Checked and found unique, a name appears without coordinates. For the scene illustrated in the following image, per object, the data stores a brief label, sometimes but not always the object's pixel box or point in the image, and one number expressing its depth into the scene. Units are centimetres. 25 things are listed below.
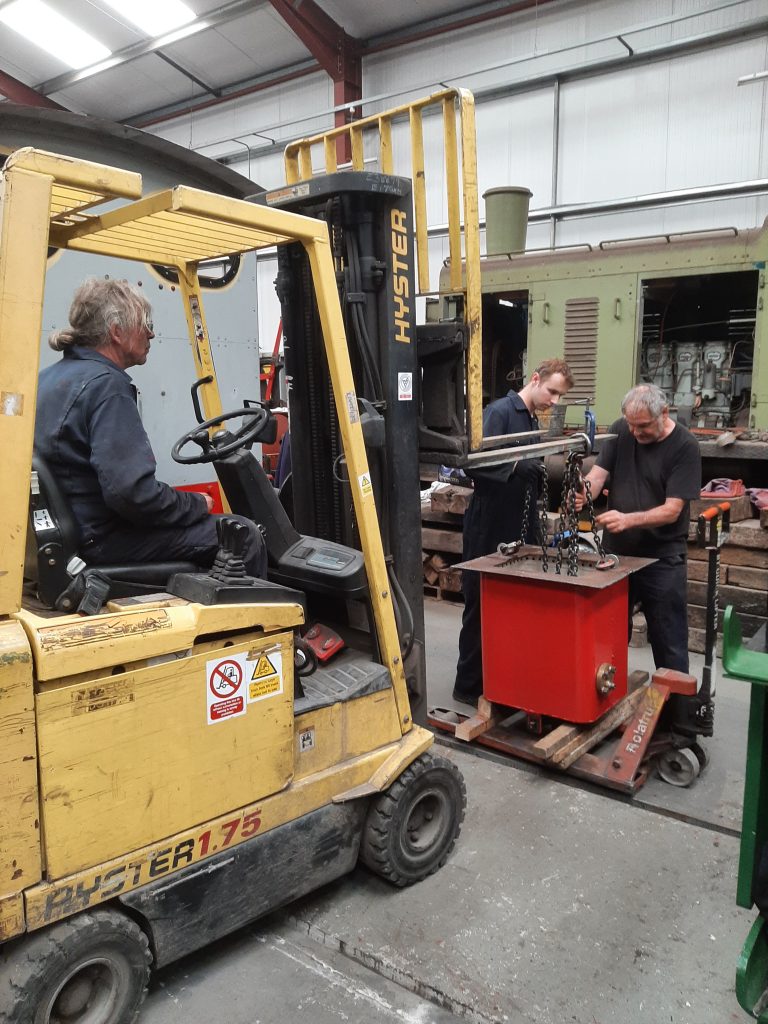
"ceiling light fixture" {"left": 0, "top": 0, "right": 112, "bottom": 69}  1199
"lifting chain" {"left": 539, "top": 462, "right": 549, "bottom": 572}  372
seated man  225
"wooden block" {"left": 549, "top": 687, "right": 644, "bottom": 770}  360
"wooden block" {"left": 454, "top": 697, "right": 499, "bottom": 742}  387
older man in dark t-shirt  410
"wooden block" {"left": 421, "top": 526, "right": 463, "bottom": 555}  668
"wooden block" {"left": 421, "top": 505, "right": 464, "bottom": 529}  680
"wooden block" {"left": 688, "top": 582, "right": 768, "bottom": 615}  561
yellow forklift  190
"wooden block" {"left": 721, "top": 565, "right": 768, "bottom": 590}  556
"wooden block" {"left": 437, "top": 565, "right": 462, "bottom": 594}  675
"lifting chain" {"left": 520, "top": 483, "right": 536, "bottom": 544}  425
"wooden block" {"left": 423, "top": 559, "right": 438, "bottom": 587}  695
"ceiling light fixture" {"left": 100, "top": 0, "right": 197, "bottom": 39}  1125
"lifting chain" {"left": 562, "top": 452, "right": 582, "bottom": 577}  371
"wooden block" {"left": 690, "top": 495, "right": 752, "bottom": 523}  579
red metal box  357
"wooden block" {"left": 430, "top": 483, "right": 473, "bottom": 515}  654
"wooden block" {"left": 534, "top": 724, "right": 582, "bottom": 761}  354
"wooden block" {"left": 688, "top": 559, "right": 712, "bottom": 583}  581
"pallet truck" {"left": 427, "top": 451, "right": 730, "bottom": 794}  359
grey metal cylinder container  855
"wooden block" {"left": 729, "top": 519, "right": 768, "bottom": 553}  552
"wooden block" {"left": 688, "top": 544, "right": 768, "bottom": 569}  558
